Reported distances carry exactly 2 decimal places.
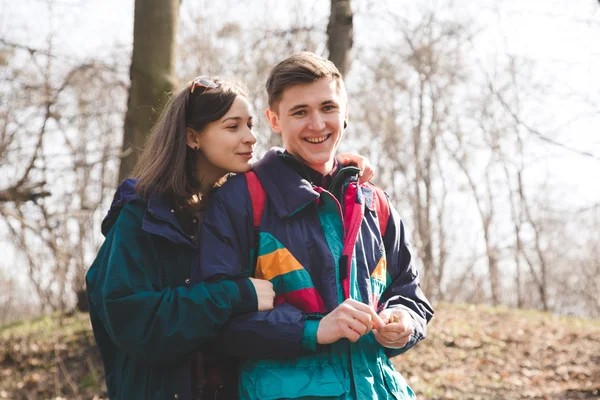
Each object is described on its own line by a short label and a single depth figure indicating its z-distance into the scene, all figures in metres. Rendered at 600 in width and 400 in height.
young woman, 2.27
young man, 2.21
